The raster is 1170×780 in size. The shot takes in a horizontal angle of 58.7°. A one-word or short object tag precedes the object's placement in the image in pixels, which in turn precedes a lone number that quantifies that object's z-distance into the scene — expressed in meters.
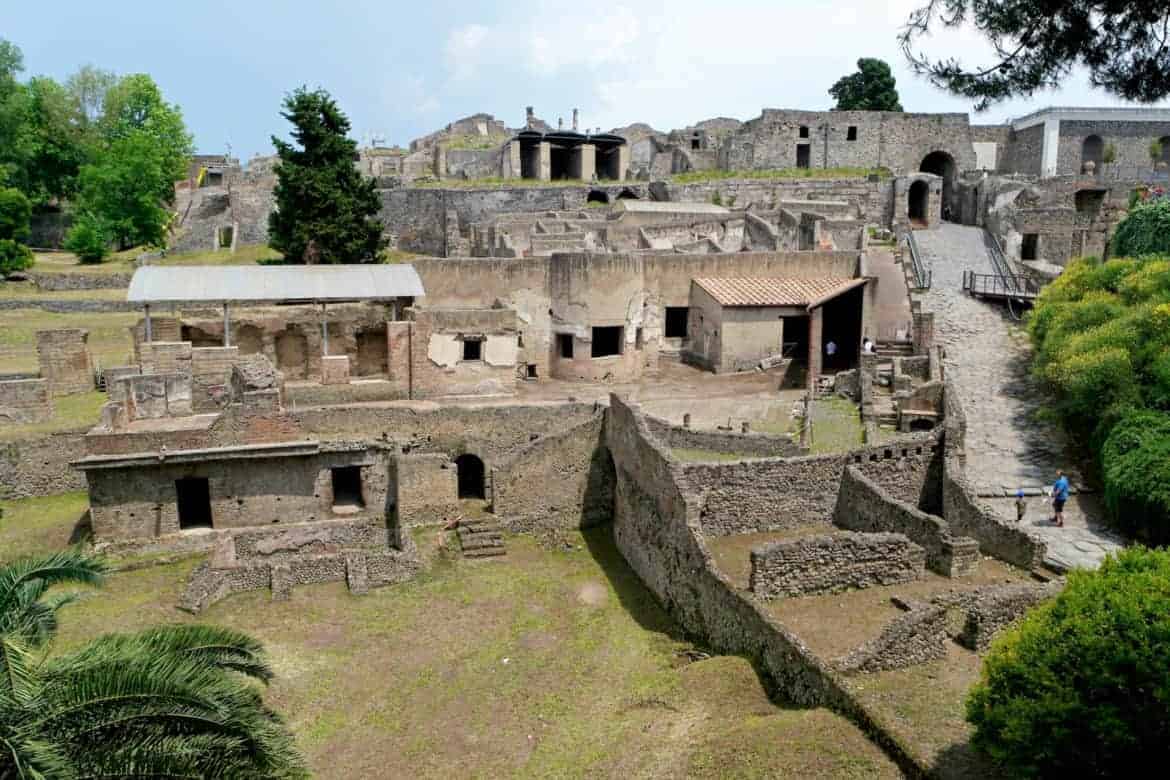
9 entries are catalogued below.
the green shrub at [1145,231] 29.33
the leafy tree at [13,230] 40.12
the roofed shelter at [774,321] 28.33
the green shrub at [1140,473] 17.50
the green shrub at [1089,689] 8.90
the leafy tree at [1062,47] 13.17
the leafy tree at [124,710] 7.94
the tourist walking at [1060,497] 18.80
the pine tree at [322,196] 34.59
